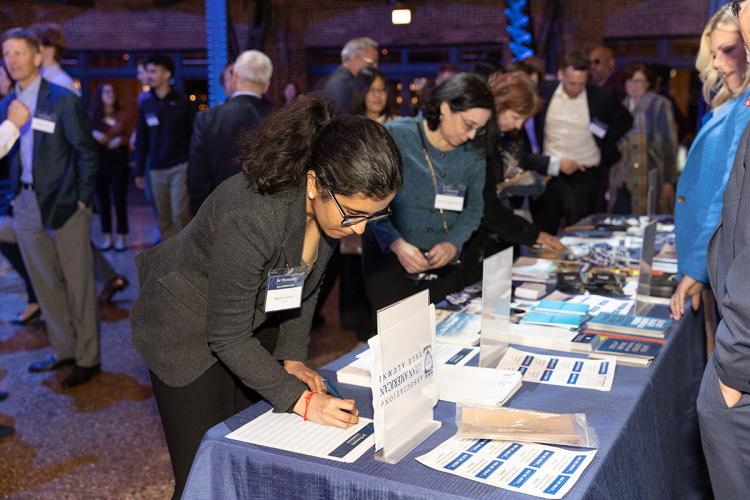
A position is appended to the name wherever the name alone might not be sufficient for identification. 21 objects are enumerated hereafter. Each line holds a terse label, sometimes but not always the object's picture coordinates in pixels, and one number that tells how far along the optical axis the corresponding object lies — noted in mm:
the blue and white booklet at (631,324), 2125
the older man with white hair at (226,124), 3926
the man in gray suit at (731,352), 1432
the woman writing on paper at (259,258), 1520
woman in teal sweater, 2664
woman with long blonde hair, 2248
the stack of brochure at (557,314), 2205
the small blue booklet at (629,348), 1954
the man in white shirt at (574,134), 5102
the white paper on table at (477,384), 1678
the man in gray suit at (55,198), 3475
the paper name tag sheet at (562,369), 1804
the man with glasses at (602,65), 6793
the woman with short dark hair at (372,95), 4109
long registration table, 1339
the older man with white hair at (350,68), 4418
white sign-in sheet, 1448
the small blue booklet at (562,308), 2309
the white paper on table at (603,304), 2416
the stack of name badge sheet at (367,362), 1820
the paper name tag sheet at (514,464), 1306
